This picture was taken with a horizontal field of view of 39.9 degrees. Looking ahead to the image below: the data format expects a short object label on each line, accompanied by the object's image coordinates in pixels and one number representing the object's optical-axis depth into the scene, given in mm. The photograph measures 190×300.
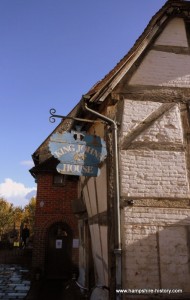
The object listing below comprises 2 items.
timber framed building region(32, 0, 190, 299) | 4902
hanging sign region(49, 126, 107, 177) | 4660
